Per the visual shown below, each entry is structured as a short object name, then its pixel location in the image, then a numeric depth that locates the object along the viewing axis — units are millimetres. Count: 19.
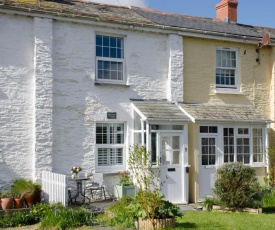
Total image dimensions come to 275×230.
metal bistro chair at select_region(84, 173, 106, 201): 14295
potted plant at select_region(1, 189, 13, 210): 11875
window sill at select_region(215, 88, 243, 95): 17050
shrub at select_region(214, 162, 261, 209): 12633
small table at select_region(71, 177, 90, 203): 13655
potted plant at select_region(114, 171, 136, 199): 14016
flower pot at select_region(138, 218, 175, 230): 9664
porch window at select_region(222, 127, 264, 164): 16047
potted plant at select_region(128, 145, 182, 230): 9680
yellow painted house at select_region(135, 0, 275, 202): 15531
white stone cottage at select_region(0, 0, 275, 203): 13609
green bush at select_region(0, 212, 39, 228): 10961
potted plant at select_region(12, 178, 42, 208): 12405
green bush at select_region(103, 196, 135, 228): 10264
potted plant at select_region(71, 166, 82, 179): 13735
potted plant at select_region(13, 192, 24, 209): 12141
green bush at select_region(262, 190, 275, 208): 13995
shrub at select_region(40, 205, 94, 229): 10344
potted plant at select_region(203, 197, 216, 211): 13102
